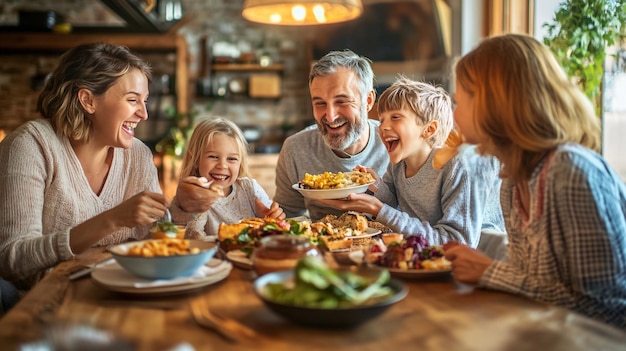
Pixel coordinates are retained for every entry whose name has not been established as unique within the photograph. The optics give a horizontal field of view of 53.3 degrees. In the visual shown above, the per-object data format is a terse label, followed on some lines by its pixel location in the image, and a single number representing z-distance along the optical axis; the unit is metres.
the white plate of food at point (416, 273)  1.56
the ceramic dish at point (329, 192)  2.29
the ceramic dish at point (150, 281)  1.42
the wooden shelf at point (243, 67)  7.72
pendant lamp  2.80
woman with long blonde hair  1.38
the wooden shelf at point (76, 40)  7.22
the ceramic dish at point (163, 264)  1.42
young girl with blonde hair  2.85
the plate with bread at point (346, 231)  1.96
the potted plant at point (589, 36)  3.21
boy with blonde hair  2.29
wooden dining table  1.11
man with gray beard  2.97
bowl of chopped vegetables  1.13
